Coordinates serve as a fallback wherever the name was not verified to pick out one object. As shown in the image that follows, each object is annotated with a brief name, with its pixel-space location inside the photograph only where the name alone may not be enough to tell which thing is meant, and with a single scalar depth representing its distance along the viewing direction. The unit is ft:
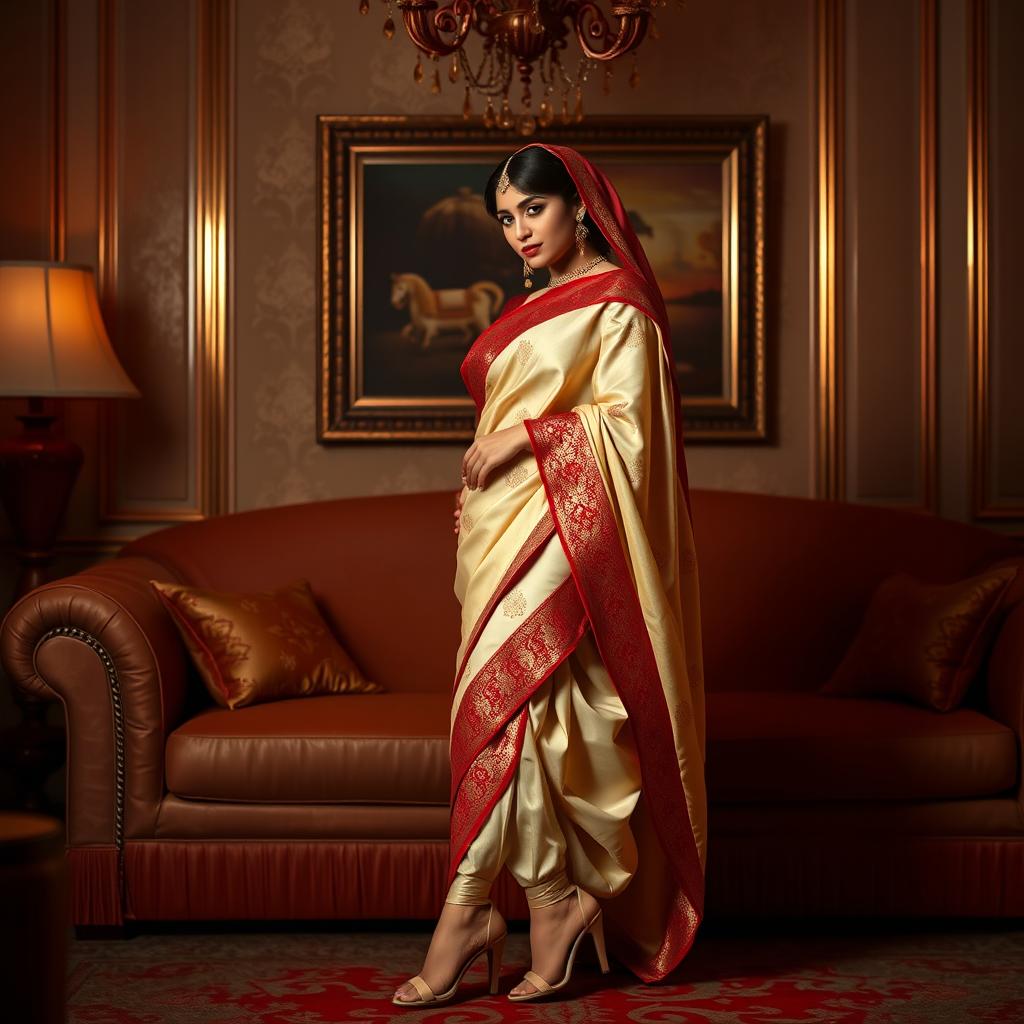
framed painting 13.76
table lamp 12.33
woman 8.11
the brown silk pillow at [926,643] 10.73
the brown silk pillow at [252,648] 10.89
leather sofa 9.89
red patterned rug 8.18
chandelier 11.00
